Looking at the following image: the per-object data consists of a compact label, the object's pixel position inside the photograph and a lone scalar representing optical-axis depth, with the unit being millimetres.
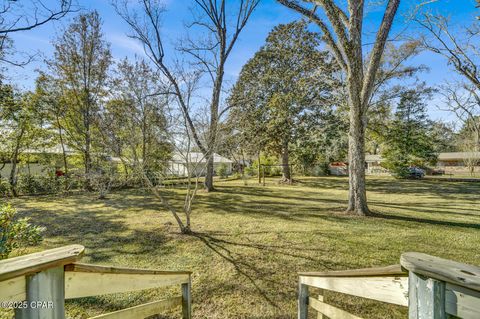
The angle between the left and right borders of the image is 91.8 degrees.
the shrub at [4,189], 11383
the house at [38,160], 13320
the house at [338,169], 24469
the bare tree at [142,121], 5516
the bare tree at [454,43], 9438
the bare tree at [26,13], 4172
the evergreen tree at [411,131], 16612
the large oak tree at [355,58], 6285
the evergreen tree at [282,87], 14680
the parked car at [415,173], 19328
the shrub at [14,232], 2332
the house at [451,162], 22200
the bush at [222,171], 23097
